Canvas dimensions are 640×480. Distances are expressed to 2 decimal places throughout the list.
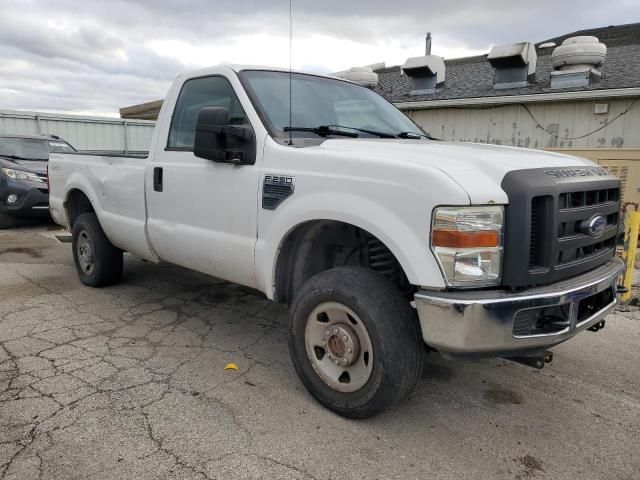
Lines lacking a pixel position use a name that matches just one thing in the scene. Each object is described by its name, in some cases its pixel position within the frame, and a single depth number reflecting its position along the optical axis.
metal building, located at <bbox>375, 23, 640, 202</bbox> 9.43
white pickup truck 2.36
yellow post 5.13
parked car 8.89
